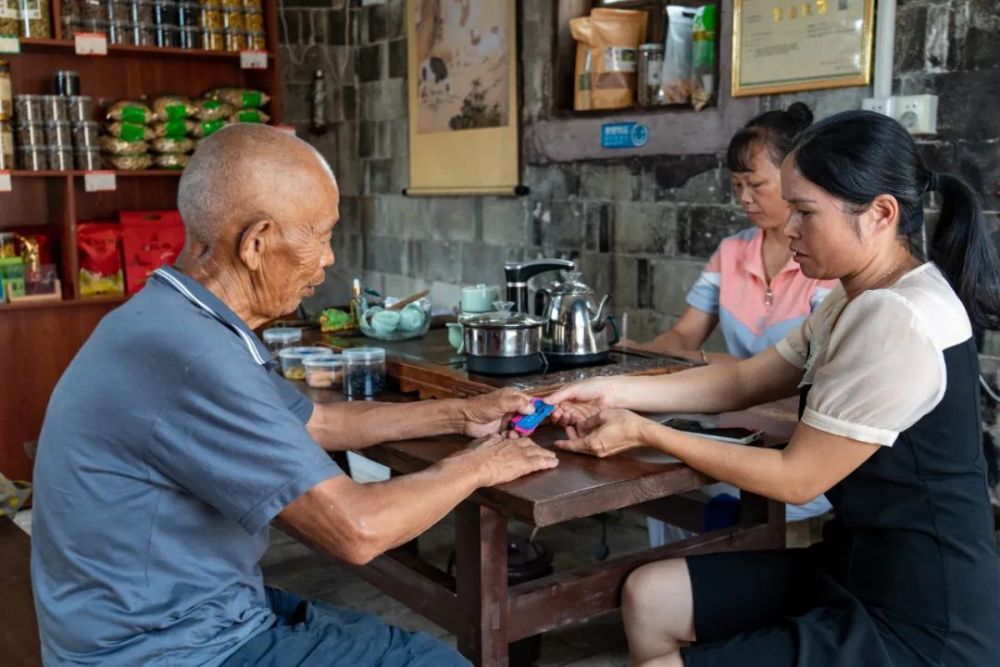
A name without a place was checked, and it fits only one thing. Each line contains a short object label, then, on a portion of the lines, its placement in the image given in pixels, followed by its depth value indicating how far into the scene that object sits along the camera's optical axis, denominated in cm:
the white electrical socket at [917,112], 295
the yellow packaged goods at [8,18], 430
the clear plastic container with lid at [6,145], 437
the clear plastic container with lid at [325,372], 257
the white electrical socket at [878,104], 303
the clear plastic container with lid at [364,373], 250
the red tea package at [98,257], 468
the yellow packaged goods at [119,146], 466
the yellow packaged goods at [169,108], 478
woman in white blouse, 167
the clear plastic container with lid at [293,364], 270
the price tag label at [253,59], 496
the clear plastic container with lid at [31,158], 446
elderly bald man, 141
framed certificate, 313
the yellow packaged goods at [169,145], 478
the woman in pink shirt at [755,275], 277
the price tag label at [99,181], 452
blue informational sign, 393
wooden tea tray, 230
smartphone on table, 198
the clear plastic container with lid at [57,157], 450
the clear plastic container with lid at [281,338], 291
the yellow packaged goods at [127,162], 468
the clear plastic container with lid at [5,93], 434
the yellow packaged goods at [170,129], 480
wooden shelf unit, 452
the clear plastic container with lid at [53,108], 447
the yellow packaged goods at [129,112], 467
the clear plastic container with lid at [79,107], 453
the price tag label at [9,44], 423
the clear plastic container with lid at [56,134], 450
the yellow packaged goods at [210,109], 490
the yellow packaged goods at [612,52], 407
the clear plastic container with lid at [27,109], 444
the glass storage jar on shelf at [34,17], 437
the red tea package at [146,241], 480
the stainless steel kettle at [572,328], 250
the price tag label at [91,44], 444
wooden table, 173
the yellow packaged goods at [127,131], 466
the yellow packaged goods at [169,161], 480
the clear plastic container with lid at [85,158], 457
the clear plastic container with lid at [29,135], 446
